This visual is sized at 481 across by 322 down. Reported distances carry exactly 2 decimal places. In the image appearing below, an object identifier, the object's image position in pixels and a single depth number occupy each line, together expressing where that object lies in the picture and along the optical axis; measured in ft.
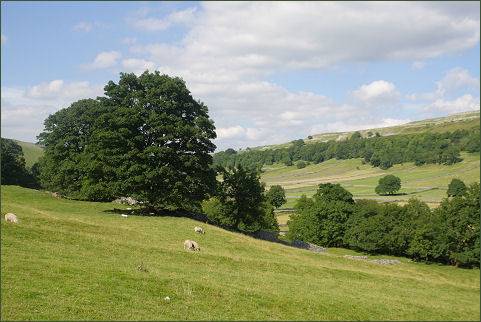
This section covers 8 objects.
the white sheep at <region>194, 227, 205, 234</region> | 160.35
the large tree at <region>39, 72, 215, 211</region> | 182.50
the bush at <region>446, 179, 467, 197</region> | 521.45
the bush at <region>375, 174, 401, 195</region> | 652.48
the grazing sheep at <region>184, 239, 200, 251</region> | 132.67
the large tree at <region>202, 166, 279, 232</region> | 218.59
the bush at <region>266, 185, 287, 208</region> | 549.83
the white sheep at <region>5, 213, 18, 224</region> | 117.70
